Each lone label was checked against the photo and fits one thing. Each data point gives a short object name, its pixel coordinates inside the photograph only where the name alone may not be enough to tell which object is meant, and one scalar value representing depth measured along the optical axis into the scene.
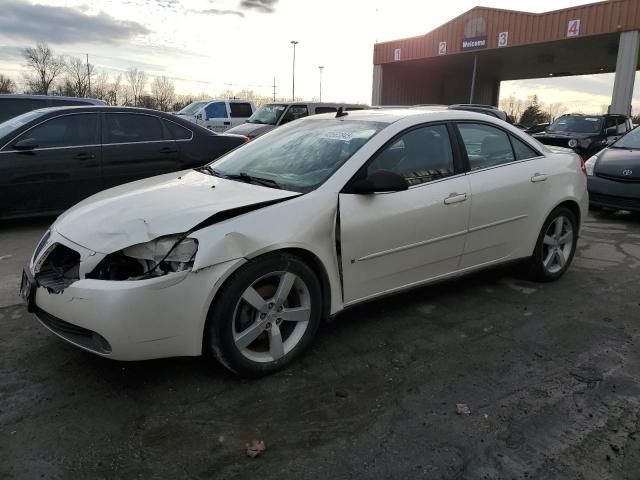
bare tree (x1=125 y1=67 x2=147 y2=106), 64.68
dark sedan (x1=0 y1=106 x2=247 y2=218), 6.41
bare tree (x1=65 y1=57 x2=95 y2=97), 61.26
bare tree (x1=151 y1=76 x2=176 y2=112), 66.00
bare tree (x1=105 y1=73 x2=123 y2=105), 58.66
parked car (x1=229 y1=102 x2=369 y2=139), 14.01
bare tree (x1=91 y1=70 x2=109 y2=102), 59.47
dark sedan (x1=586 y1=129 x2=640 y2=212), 7.67
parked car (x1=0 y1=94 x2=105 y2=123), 8.74
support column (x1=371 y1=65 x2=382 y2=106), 34.19
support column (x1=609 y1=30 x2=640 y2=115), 21.50
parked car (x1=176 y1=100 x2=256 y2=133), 18.31
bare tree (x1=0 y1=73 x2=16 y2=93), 51.01
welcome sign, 27.33
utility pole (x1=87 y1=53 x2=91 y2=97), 62.25
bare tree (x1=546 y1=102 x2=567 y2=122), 73.32
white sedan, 2.73
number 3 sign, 26.28
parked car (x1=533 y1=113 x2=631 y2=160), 13.41
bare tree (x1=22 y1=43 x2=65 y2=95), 58.44
